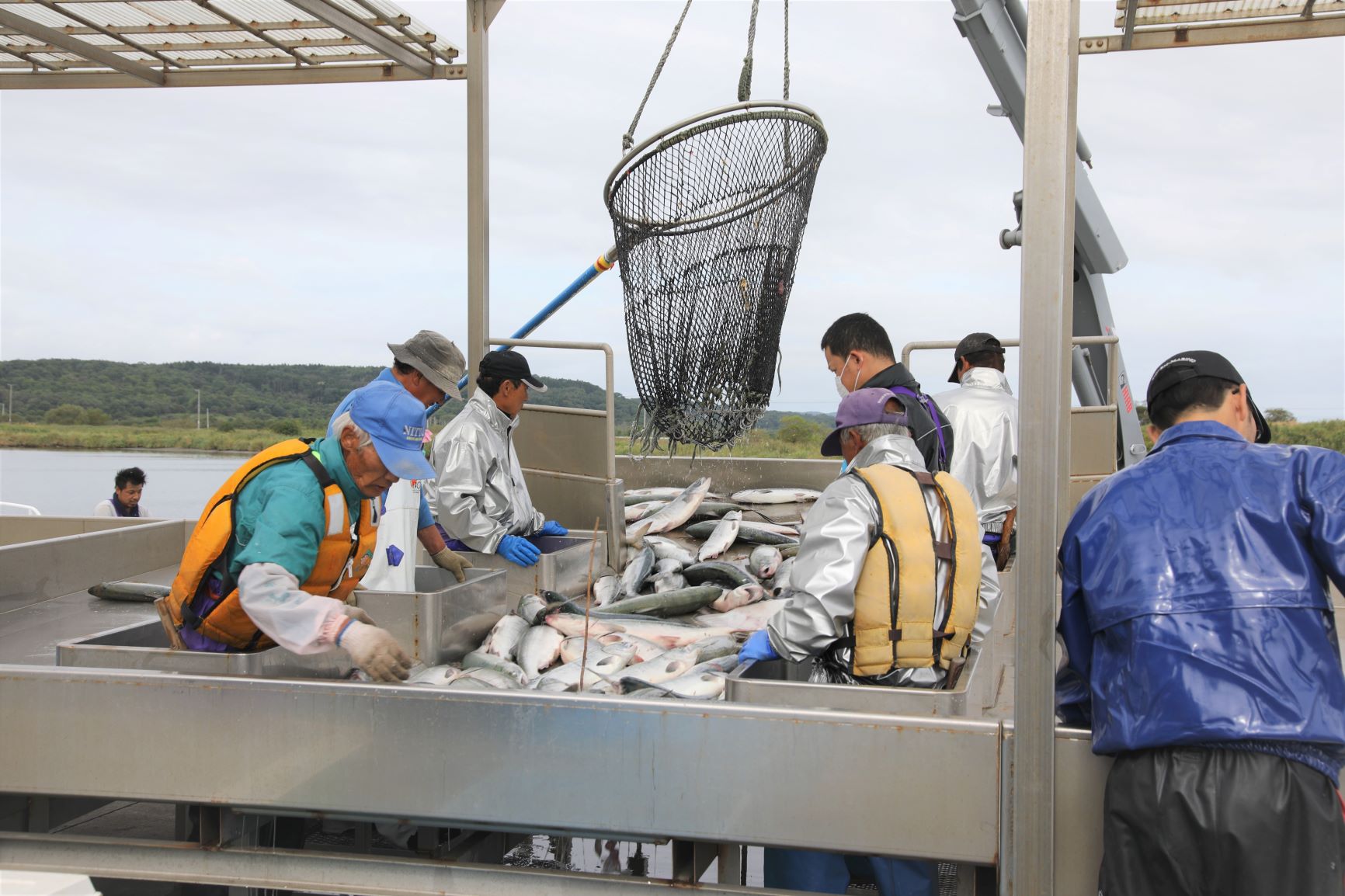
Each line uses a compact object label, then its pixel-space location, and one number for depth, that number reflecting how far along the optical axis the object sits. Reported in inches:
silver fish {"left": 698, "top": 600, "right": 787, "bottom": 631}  177.2
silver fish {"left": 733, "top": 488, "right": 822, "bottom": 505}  279.4
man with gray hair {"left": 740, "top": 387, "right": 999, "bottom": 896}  109.7
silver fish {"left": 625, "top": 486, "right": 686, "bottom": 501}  274.4
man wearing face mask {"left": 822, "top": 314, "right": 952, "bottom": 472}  162.6
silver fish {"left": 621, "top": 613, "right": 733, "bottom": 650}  162.4
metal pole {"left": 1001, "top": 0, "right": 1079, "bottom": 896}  87.6
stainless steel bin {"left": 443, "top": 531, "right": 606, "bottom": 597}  194.2
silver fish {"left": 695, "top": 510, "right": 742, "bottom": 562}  225.6
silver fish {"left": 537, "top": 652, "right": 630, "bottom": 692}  137.2
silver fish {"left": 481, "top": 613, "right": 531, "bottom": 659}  154.3
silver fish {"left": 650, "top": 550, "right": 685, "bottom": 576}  202.7
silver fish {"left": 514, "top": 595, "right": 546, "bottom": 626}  164.7
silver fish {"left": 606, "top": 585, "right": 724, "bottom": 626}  181.2
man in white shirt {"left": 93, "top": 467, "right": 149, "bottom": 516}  347.3
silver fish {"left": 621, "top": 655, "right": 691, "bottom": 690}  140.6
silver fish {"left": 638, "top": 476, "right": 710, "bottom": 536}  241.8
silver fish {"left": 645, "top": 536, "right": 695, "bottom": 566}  213.5
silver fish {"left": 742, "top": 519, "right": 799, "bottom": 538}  239.9
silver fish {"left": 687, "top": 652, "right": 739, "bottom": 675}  140.6
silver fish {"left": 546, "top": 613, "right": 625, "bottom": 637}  160.4
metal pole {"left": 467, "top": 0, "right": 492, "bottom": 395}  230.2
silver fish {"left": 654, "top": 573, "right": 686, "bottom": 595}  194.9
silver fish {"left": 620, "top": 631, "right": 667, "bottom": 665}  152.8
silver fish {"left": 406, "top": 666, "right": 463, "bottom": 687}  134.4
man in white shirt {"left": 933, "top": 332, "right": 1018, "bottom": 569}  190.2
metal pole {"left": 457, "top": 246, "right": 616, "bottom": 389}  258.4
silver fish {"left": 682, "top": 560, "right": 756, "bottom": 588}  196.9
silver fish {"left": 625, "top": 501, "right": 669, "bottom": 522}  252.5
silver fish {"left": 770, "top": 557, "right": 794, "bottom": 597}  197.5
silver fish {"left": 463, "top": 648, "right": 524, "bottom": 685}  144.2
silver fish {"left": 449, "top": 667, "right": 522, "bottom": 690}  135.6
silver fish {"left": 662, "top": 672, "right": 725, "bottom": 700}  133.6
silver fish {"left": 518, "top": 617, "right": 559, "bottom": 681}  149.5
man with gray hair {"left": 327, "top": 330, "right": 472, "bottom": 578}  169.2
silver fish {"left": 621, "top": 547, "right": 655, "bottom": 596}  198.1
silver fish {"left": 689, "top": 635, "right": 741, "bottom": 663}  151.5
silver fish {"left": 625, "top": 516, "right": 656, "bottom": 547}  235.9
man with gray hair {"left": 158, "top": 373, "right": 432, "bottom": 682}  111.8
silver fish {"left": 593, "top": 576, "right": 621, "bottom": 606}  196.7
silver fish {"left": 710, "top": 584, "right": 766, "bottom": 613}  185.0
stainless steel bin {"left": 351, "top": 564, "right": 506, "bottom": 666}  145.6
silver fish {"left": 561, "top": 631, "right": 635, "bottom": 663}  153.6
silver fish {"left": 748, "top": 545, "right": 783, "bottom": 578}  209.3
